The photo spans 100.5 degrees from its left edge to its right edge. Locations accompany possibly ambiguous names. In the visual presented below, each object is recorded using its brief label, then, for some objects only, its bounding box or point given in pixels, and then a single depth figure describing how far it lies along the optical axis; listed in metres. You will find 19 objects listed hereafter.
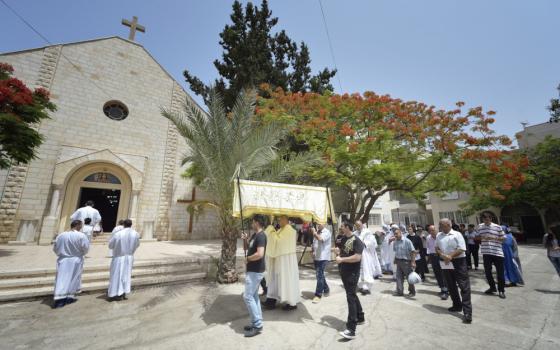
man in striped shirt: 5.85
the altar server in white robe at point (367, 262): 6.30
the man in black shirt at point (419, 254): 7.87
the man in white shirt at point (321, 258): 5.73
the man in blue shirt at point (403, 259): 5.97
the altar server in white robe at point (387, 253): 8.86
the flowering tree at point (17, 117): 7.20
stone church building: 11.02
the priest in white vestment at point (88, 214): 8.60
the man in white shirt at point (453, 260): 4.68
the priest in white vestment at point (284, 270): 5.03
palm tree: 6.86
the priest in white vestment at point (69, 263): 5.16
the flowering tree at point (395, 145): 8.16
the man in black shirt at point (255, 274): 3.93
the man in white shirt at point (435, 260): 5.76
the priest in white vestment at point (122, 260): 5.58
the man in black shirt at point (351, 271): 3.76
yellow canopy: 4.78
